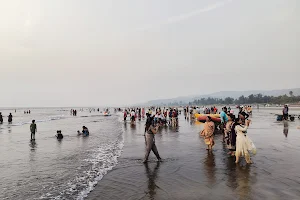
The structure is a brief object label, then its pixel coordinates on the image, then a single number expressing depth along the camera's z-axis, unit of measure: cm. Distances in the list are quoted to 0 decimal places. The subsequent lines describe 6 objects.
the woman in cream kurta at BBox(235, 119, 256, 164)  870
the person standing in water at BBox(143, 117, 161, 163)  959
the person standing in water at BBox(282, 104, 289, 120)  2833
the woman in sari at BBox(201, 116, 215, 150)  1112
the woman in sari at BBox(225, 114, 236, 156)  973
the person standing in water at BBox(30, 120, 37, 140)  1800
